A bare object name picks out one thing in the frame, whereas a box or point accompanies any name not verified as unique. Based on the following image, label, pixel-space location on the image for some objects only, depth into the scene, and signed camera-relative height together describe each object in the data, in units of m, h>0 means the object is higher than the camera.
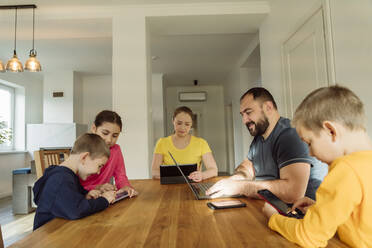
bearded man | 1.24 -0.13
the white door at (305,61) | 2.37 +0.72
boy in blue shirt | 0.97 -0.17
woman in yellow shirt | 2.29 -0.08
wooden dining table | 0.72 -0.27
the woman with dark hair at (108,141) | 1.67 -0.01
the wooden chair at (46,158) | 2.01 -0.13
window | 5.66 +0.73
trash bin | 3.89 -0.68
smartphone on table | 1.04 -0.27
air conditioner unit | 7.96 +1.23
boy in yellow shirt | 0.58 -0.08
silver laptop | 1.23 -0.27
